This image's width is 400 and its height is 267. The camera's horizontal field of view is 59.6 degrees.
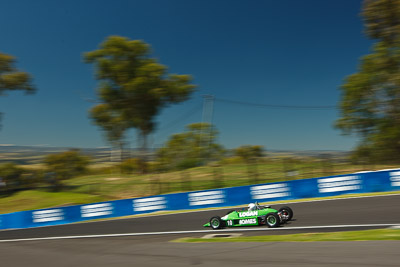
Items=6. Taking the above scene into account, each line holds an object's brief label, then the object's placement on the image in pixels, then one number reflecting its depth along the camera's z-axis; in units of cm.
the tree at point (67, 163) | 5065
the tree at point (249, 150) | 8043
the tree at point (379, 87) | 3341
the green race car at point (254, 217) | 1214
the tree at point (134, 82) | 4412
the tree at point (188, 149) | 5022
